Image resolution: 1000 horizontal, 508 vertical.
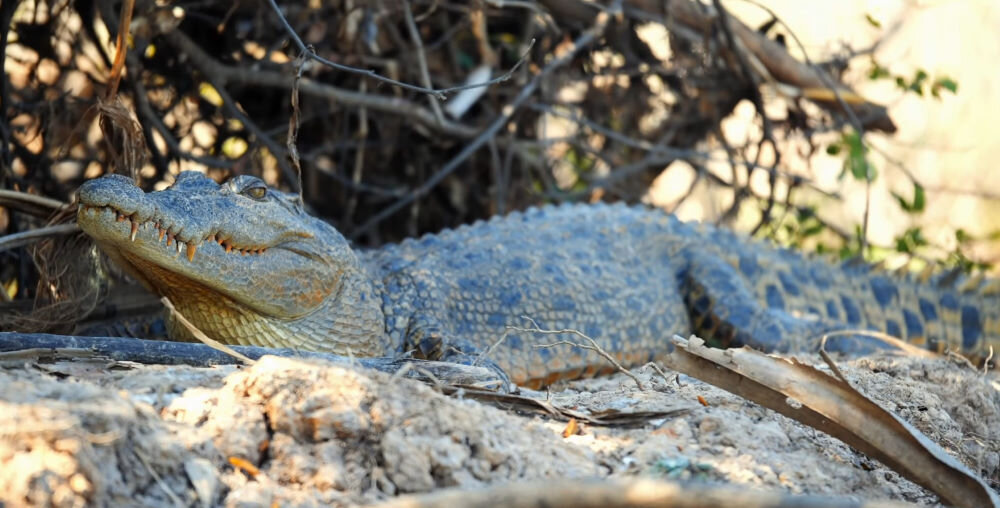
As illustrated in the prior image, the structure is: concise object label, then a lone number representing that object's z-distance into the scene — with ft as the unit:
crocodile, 21.74
